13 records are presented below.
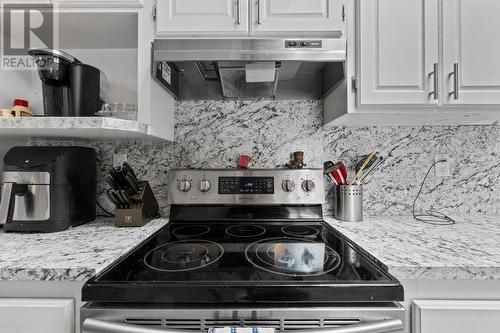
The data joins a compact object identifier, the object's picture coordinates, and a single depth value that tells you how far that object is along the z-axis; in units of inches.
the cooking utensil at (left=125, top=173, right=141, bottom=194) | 44.0
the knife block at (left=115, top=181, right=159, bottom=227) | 44.2
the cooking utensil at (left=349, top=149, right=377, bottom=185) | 51.1
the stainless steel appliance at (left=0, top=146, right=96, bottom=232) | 39.5
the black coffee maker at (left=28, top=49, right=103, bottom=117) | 40.5
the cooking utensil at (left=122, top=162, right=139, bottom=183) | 43.7
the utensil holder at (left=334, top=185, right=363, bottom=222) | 49.4
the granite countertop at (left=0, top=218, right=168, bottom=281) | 27.1
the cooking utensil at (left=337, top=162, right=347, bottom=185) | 51.6
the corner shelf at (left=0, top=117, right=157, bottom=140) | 36.7
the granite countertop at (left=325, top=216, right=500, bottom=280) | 28.0
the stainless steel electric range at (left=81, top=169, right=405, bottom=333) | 25.2
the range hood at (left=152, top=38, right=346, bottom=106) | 39.0
